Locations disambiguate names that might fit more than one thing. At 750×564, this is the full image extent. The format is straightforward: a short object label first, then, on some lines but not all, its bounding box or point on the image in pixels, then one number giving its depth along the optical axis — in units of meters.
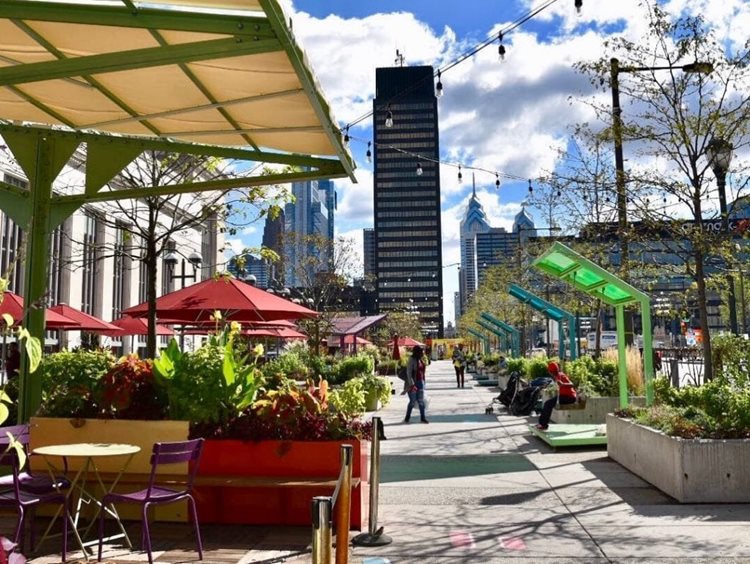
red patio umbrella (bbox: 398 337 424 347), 58.72
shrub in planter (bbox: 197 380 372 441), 6.99
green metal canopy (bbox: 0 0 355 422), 4.72
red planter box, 6.73
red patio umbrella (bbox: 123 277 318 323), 11.48
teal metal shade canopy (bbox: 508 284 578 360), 19.38
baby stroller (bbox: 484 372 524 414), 18.20
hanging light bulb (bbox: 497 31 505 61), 12.86
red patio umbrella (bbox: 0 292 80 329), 13.02
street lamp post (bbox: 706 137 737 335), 11.15
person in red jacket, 12.84
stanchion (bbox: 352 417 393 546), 6.24
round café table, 5.54
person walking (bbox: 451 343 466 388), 30.50
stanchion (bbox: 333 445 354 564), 3.90
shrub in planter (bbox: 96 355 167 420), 7.15
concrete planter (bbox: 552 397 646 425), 14.48
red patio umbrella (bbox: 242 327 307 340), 22.14
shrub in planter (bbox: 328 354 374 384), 21.98
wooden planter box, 6.91
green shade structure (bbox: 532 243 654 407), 10.71
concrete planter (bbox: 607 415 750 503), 7.57
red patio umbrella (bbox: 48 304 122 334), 17.42
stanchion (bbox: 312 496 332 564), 2.80
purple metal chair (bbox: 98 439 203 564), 5.54
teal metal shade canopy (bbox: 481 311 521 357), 30.69
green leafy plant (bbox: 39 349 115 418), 7.39
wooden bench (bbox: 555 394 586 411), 14.51
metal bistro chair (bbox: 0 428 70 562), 5.29
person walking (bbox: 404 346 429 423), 16.28
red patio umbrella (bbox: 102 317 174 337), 22.75
